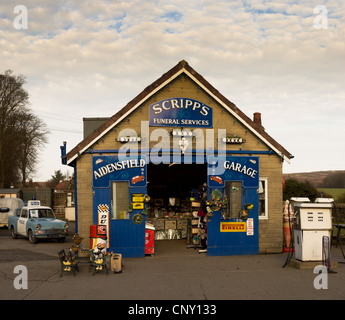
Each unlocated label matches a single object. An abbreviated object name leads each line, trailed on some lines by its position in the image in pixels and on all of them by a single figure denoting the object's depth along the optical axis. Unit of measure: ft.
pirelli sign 45.14
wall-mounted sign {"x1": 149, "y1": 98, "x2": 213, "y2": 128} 45.42
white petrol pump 37.45
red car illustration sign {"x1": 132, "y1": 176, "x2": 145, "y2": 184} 44.34
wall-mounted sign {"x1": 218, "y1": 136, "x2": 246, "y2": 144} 45.97
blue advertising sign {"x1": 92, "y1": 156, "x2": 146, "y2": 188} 44.11
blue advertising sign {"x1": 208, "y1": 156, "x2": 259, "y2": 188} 45.60
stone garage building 44.14
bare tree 128.06
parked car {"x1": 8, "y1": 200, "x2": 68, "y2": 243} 60.54
